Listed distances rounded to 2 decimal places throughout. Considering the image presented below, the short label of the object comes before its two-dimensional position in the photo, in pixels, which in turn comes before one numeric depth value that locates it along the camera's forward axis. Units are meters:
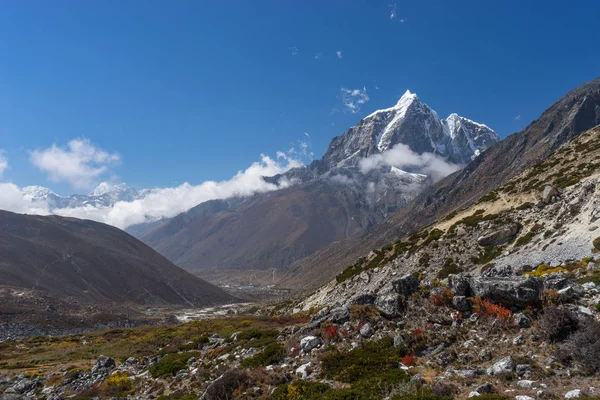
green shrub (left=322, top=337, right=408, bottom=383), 14.91
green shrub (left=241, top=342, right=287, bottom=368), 19.28
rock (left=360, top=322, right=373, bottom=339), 18.53
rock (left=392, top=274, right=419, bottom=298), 21.08
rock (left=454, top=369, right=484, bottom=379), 12.95
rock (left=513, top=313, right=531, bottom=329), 15.16
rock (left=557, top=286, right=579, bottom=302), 15.68
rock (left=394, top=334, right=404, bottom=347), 16.56
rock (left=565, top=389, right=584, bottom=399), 10.38
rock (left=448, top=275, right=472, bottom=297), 18.39
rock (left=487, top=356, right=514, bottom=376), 12.70
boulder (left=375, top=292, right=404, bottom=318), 19.45
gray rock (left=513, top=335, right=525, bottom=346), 14.25
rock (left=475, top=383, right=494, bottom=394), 11.69
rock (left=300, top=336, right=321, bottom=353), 19.16
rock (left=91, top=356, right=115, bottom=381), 26.58
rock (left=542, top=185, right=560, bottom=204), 44.53
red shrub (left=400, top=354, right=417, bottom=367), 15.07
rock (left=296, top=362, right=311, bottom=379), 16.48
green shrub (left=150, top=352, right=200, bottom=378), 22.77
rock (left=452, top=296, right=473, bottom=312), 17.52
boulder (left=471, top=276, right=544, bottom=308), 16.05
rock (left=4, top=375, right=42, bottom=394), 27.01
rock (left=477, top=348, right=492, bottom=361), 13.96
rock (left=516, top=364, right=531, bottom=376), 12.36
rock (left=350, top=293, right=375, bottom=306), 23.02
